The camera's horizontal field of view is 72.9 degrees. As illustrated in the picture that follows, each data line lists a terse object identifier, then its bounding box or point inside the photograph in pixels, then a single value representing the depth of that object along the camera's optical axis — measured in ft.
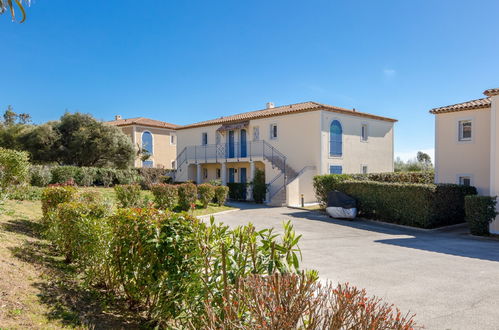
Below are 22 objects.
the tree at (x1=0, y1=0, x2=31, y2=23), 14.56
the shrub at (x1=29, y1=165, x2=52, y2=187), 57.93
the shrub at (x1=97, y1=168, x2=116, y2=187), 74.38
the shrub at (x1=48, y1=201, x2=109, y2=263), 16.89
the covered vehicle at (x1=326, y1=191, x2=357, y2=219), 51.42
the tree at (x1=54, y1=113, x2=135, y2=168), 83.76
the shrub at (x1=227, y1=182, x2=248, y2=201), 76.84
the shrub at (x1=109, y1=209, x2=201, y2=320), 11.30
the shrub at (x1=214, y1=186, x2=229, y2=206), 61.16
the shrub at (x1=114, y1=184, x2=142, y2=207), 46.21
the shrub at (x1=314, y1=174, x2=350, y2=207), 58.75
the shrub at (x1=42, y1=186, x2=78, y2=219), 26.00
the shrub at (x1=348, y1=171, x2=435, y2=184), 65.51
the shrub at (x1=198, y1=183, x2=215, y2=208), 56.39
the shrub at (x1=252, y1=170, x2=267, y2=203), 71.67
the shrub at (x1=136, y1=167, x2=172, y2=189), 84.11
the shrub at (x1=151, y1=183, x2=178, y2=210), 49.62
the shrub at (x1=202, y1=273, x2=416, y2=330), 7.03
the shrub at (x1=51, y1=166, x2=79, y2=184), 63.67
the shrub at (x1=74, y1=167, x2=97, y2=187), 68.74
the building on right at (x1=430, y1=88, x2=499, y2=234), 52.65
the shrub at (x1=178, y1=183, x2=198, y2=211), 52.01
